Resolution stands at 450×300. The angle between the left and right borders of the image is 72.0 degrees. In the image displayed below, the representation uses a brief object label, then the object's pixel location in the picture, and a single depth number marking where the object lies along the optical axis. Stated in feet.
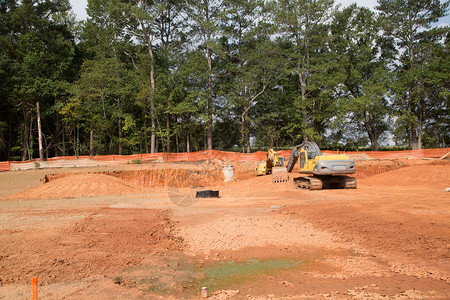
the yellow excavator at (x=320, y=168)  54.54
